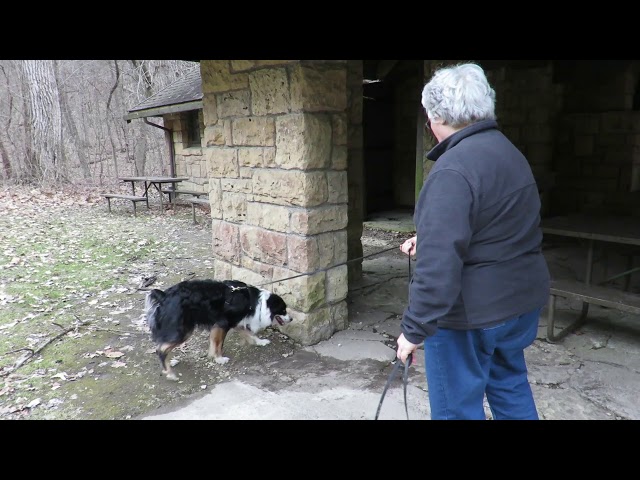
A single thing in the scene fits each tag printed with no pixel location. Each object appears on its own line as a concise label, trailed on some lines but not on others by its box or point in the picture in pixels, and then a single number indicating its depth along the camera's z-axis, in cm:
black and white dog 324
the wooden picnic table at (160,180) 1127
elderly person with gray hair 171
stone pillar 356
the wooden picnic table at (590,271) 355
